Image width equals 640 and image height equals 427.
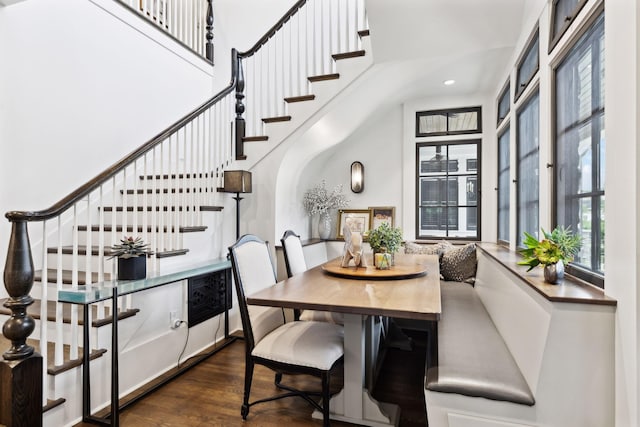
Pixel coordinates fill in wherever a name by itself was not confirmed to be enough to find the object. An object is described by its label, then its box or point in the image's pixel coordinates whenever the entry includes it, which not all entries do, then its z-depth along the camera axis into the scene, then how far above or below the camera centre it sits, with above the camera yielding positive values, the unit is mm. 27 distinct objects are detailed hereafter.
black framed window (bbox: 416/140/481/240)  4414 +288
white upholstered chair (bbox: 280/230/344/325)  2518 -466
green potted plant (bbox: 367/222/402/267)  2463 -214
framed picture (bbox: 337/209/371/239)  4701 -90
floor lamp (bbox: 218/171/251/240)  3266 +275
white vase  4574 -200
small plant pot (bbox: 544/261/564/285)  1596 -291
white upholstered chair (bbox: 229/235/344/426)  1849 -774
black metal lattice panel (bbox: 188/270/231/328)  2912 -804
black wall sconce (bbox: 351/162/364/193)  4723 +475
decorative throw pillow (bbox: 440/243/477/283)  3451 -557
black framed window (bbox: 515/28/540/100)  2498 +1217
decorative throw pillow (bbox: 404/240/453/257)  3730 -425
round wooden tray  2205 -426
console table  1864 -518
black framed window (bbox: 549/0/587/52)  1776 +1145
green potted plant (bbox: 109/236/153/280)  2164 -319
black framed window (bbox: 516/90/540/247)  2510 +372
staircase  1978 +312
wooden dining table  1568 -455
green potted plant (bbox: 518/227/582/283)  1604 -197
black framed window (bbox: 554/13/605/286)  1581 +344
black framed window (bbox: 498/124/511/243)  3564 +307
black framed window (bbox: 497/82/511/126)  3497 +1213
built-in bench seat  1361 -745
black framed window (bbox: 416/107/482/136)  4383 +1198
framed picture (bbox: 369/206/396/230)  4645 -60
